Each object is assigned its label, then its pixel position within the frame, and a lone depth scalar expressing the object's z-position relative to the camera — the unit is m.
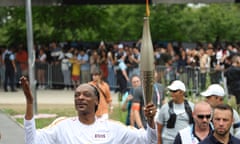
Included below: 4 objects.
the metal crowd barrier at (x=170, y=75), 26.80
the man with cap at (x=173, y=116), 10.37
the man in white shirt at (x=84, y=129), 6.39
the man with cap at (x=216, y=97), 9.68
